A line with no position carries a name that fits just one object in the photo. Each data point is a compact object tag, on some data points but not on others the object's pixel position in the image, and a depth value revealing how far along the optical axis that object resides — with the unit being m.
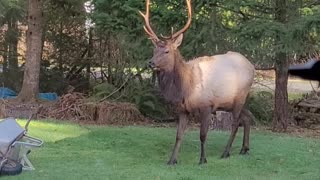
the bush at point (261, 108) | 14.48
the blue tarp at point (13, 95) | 15.27
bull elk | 7.58
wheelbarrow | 6.11
